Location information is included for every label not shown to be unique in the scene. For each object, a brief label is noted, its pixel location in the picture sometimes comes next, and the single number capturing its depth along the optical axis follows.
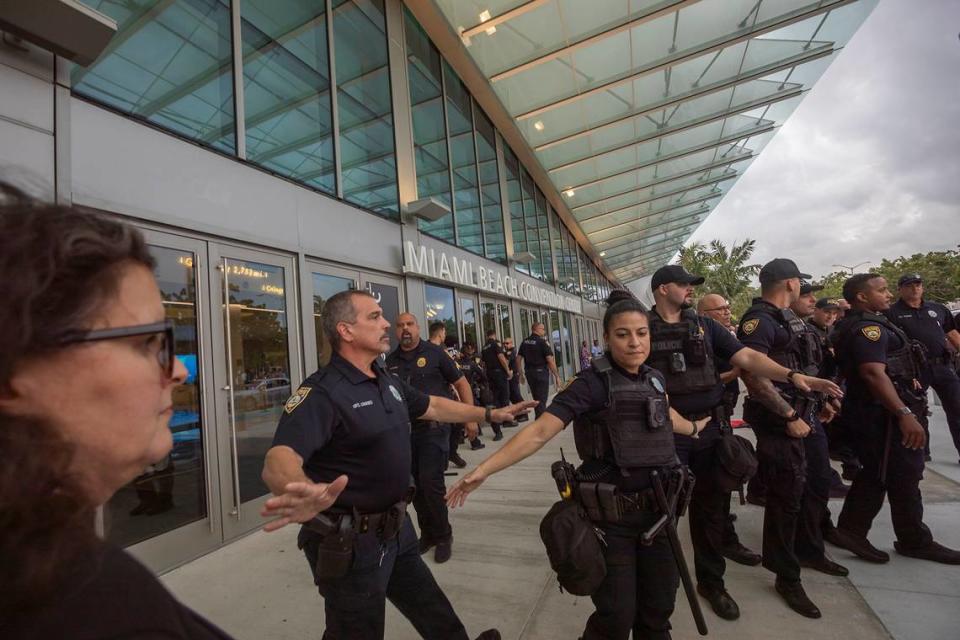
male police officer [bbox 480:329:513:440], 8.72
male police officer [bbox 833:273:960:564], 3.09
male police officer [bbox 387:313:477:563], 3.69
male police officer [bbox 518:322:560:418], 8.98
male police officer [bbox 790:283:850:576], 3.03
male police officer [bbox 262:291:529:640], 1.77
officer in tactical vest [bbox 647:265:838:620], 2.76
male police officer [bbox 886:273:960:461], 4.62
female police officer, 2.05
